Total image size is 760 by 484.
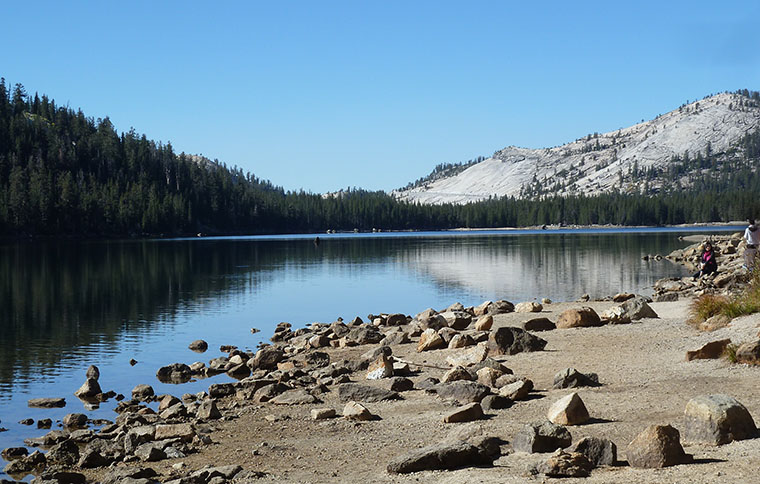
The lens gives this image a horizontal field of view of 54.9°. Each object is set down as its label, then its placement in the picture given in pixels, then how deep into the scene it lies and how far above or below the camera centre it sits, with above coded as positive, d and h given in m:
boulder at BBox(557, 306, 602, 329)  24.23 -3.38
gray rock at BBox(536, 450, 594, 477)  9.57 -3.29
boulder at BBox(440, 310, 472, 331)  27.39 -3.80
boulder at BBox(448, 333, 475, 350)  22.73 -3.78
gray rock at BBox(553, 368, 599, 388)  15.55 -3.46
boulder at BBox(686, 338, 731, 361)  16.39 -3.08
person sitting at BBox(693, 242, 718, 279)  42.97 -2.84
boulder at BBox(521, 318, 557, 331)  24.25 -3.53
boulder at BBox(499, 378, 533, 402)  14.87 -3.51
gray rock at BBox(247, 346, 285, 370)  25.08 -4.65
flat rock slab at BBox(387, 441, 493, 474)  10.73 -3.51
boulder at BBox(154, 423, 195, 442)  14.83 -4.21
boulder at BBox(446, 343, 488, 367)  19.70 -3.75
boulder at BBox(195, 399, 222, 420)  16.92 -4.34
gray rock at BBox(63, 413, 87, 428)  17.75 -4.66
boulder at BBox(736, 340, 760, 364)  14.97 -2.87
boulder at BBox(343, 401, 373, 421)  14.96 -3.91
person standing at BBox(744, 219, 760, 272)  35.12 -1.24
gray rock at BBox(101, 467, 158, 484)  12.25 -4.17
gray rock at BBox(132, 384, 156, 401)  20.77 -4.74
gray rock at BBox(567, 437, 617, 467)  9.94 -3.21
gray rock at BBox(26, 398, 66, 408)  20.03 -4.76
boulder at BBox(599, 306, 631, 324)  24.42 -3.36
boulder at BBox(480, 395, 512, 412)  14.41 -3.64
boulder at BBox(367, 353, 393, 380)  19.69 -4.01
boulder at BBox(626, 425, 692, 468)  9.55 -3.09
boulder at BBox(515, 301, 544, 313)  30.78 -3.78
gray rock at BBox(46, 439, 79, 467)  14.25 -4.47
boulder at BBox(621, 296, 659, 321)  25.00 -3.24
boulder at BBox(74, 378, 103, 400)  21.19 -4.72
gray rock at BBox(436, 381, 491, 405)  15.30 -3.69
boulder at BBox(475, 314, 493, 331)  25.31 -3.62
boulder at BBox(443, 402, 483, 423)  13.66 -3.64
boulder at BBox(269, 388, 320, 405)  17.67 -4.27
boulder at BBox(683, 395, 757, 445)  10.37 -2.99
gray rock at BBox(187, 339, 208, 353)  29.91 -4.94
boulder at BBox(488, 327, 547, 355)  20.80 -3.54
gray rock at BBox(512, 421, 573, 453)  10.95 -3.32
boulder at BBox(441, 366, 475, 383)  17.38 -3.71
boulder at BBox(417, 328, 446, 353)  23.23 -3.88
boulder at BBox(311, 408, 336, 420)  15.62 -4.08
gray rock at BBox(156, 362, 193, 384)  23.77 -4.84
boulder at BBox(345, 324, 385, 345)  27.84 -4.38
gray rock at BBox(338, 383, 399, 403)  16.89 -4.02
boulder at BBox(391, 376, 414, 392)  17.44 -3.89
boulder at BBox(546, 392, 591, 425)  12.38 -3.31
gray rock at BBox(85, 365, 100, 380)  23.27 -4.60
